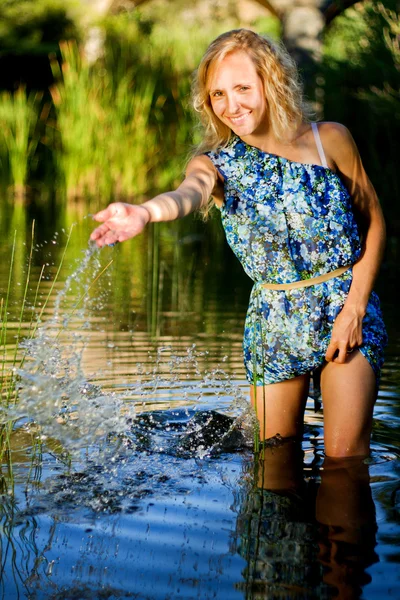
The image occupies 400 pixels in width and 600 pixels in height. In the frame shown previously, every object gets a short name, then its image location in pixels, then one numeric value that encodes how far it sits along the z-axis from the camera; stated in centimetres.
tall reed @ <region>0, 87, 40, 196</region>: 2115
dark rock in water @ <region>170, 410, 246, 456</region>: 590
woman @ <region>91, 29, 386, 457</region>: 508
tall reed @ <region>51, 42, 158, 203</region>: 2013
